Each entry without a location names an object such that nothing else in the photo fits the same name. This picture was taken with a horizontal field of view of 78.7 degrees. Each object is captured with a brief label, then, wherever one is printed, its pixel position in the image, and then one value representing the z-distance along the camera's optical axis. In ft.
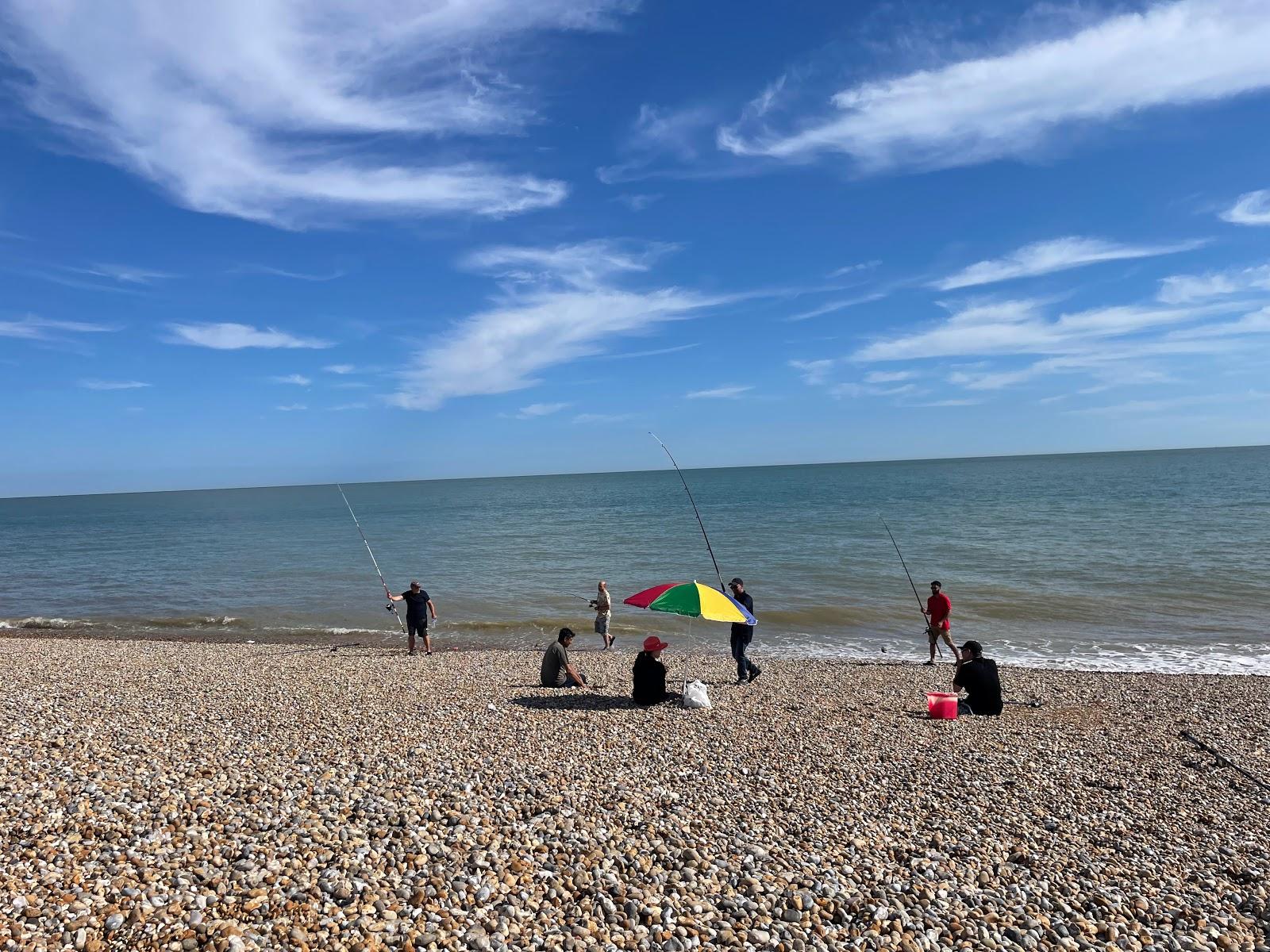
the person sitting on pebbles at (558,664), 42.73
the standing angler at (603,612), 62.13
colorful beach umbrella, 37.22
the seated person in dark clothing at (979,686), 37.63
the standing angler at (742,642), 43.47
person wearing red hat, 39.09
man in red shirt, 52.37
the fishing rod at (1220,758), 28.54
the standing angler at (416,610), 55.83
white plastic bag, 38.52
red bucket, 36.78
